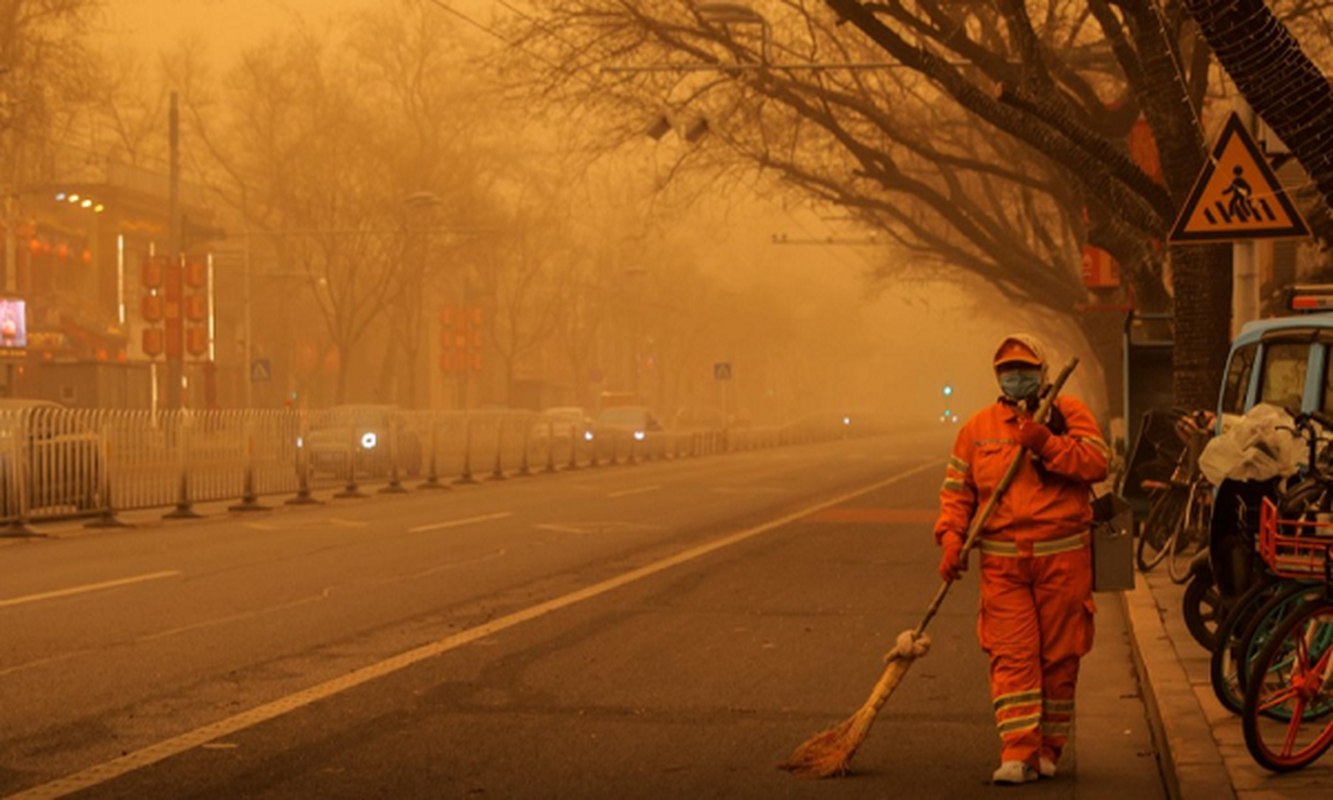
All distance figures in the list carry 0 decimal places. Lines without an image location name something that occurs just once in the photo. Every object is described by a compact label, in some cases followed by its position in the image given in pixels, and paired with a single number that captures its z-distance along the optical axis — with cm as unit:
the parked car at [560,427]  4028
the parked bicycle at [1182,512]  1328
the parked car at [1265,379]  866
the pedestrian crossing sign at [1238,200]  1079
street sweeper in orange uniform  717
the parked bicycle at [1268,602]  743
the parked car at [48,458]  2028
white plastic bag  805
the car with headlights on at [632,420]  5072
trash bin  732
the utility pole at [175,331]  4059
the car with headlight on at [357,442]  2861
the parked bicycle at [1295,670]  686
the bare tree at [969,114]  1712
